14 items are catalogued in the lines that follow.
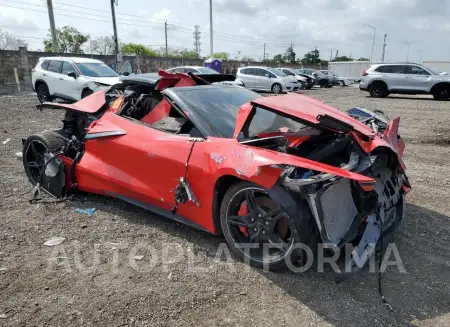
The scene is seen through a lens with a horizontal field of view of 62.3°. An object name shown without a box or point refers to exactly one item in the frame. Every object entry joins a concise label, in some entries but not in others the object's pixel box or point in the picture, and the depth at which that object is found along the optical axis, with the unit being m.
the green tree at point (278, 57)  72.18
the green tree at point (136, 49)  66.50
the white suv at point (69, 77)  11.93
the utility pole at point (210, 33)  36.28
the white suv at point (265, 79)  20.83
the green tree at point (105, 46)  48.24
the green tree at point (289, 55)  74.75
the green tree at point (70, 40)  45.00
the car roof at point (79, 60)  12.68
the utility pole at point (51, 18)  23.02
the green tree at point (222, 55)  84.41
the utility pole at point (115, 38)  25.03
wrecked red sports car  2.65
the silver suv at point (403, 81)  16.58
